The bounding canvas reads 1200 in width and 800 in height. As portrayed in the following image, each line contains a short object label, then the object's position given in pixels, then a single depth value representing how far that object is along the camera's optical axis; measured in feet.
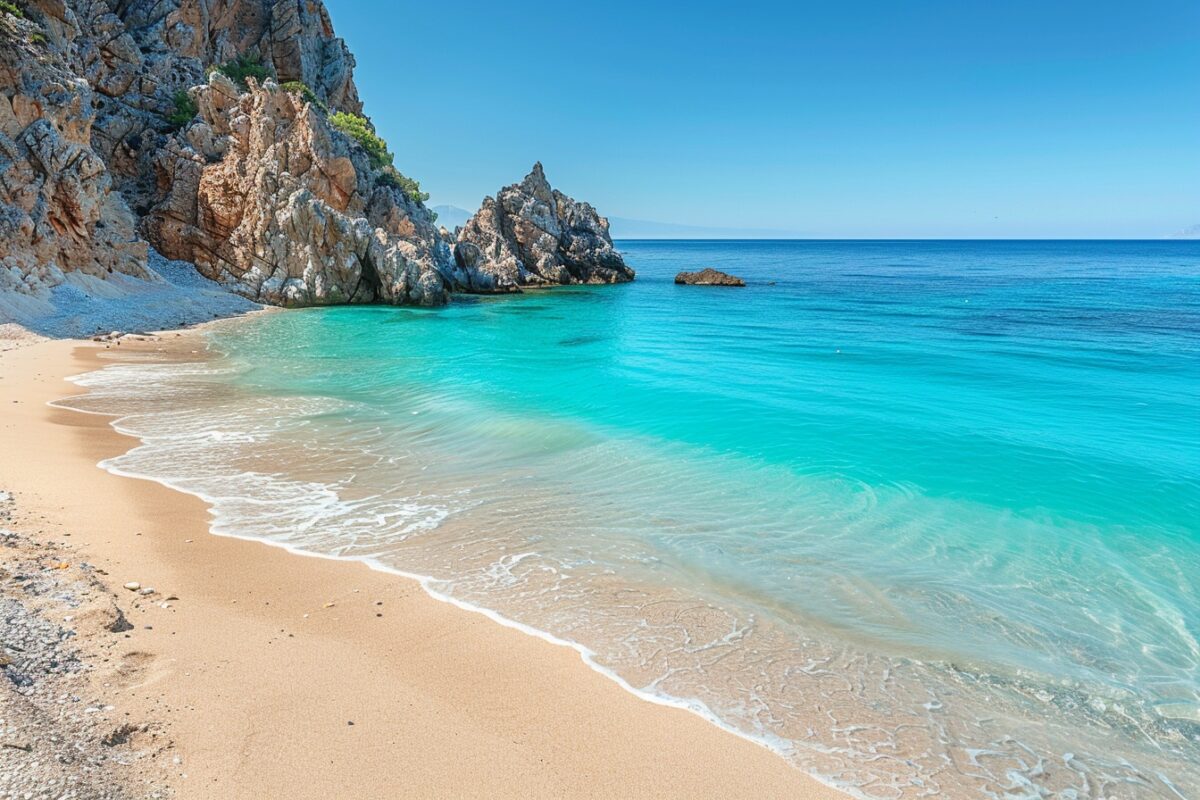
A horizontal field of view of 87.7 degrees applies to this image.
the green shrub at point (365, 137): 143.43
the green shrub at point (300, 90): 135.99
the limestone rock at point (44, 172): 73.31
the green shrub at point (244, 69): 146.10
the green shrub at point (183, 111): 121.29
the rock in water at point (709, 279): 185.16
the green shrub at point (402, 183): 133.86
